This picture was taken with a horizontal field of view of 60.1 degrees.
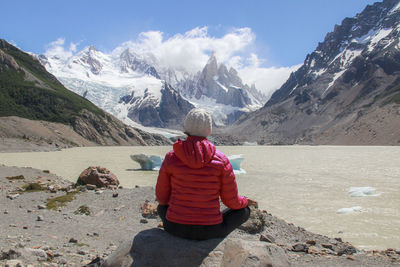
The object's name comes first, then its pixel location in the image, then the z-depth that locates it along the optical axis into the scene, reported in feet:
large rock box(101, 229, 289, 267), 15.94
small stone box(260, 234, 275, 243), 30.63
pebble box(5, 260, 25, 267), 19.09
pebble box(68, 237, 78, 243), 28.07
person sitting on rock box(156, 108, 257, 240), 16.80
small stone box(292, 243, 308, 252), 29.42
